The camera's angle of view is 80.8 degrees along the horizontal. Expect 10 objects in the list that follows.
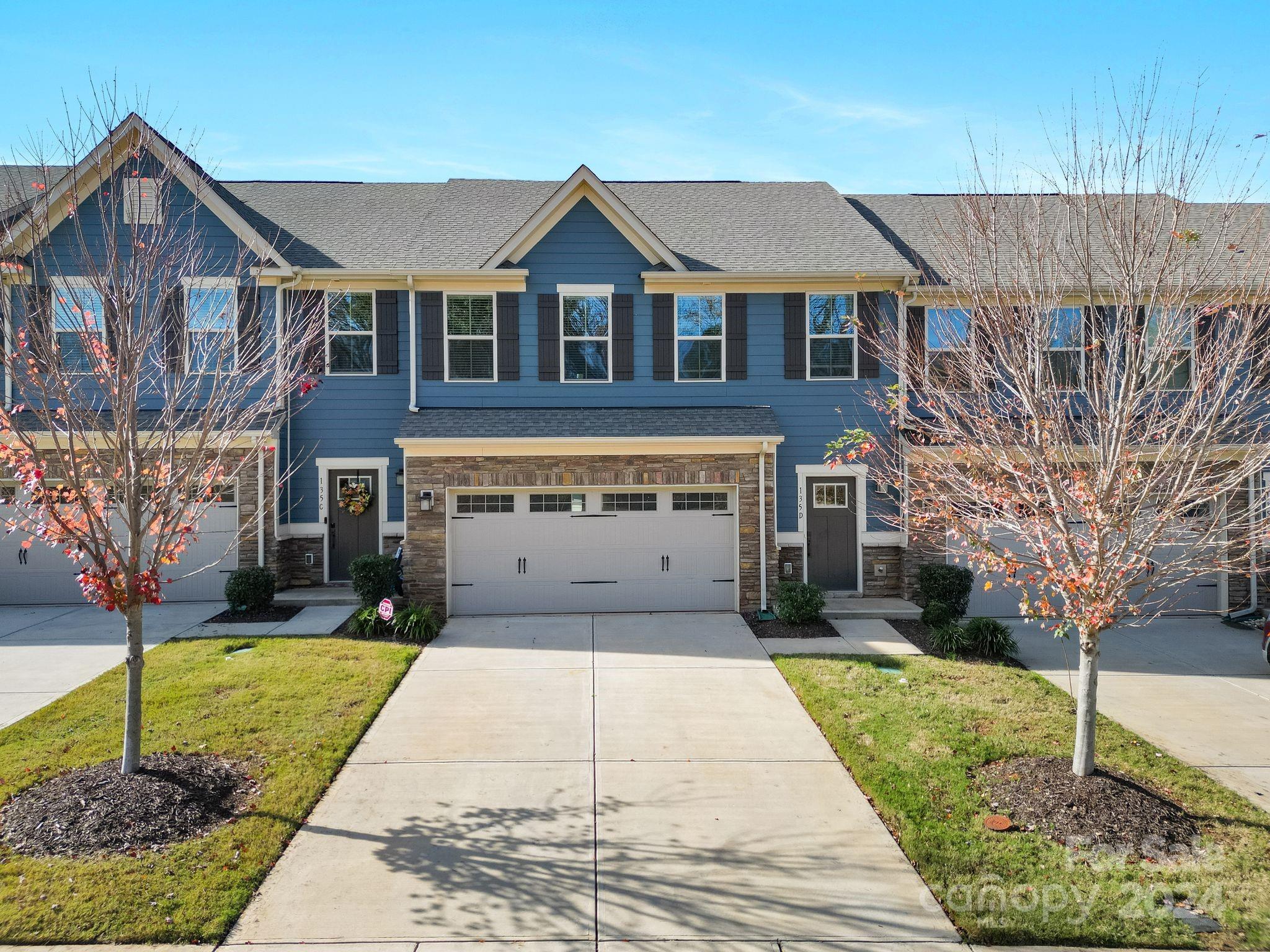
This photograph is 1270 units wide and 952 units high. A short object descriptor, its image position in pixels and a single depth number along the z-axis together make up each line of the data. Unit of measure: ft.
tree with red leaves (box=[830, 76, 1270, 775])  18.38
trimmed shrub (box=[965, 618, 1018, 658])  32.63
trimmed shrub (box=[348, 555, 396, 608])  37.65
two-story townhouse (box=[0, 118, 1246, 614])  40.01
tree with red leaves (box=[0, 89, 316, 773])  18.47
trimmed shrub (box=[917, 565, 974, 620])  38.14
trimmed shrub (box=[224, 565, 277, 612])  38.14
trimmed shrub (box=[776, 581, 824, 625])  36.88
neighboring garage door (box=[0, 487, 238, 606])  41.37
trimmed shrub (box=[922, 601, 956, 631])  36.27
